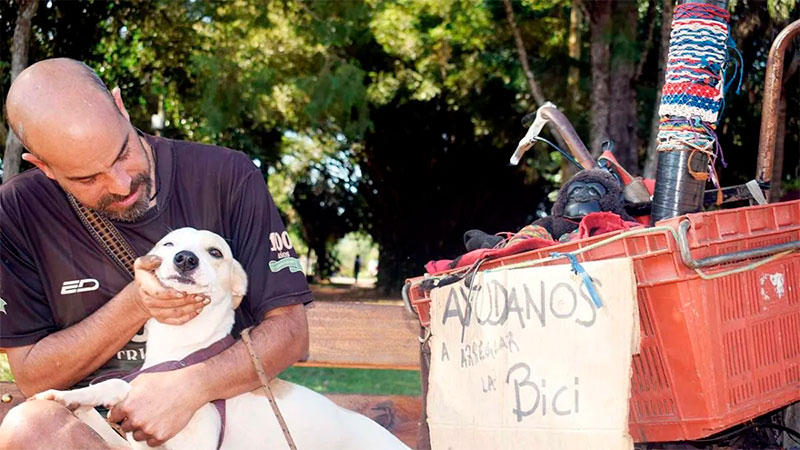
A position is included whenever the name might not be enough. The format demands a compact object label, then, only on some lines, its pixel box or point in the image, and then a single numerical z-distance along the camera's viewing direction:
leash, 2.68
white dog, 2.53
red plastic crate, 2.43
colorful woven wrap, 2.69
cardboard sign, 2.36
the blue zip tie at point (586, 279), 2.38
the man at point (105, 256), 2.56
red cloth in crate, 2.71
